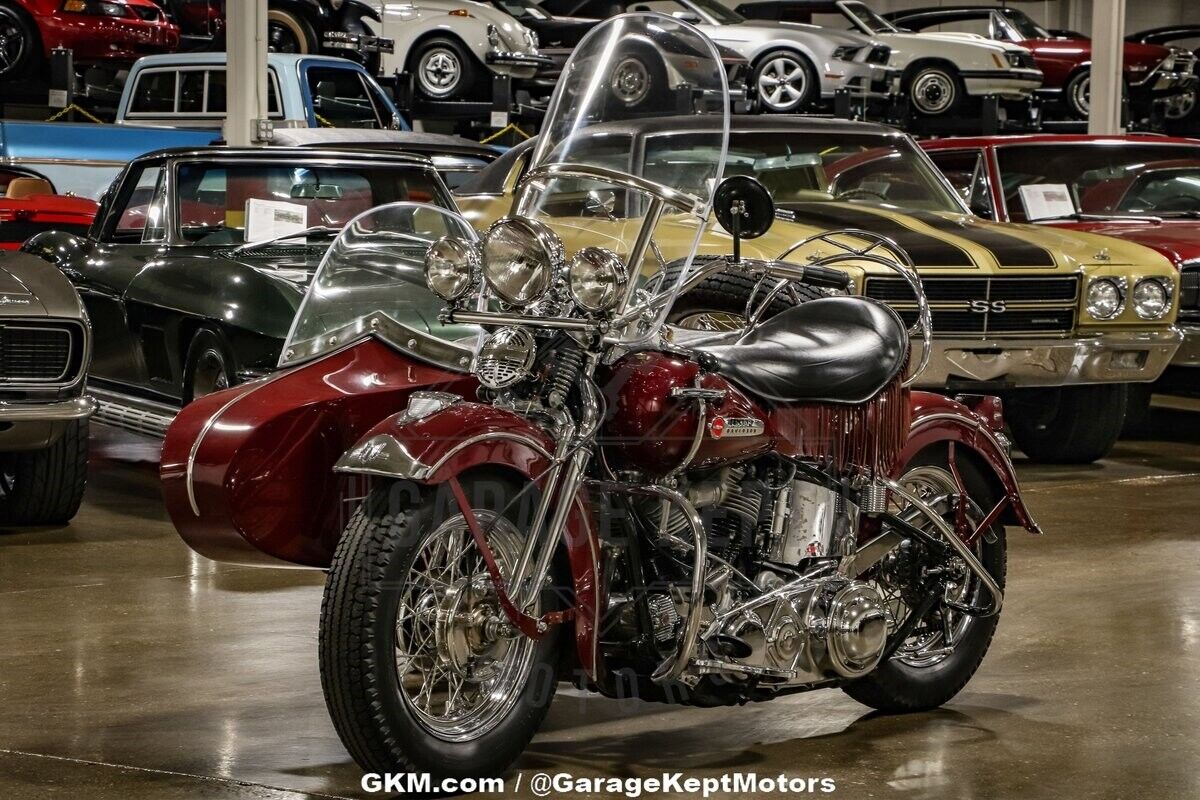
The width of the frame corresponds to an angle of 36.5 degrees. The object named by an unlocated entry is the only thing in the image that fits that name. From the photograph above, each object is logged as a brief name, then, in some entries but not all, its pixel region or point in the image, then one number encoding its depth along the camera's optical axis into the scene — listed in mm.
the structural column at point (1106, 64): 14094
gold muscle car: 8516
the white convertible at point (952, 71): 18172
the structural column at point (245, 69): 10539
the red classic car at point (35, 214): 11469
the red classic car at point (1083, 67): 19422
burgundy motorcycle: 3746
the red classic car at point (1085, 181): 10102
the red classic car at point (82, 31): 14156
